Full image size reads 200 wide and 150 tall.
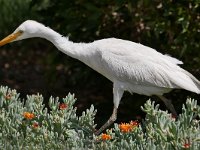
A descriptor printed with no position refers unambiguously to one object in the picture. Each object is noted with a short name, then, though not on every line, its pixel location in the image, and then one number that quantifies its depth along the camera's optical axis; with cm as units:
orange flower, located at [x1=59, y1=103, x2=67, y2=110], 1050
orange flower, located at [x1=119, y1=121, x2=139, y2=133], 967
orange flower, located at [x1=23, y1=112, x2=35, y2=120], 1031
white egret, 1197
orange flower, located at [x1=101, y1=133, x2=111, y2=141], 951
